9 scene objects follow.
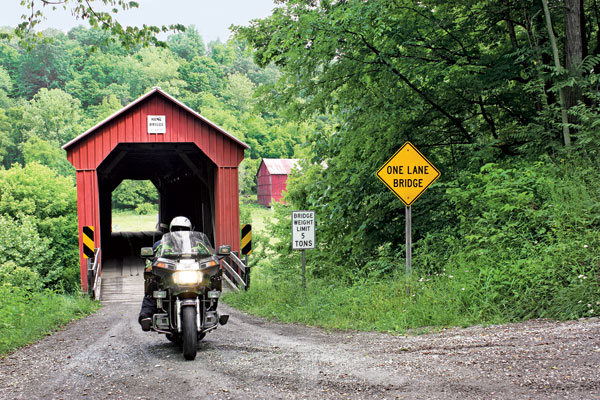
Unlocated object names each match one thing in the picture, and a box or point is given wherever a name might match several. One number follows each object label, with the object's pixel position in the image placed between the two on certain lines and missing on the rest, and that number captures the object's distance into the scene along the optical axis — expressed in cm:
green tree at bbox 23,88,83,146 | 7194
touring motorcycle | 587
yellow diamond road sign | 876
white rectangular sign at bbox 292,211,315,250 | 1038
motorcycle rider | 607
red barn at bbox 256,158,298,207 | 6300
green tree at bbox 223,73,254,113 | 8875
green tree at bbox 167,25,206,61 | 10656
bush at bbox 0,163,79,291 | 2417
